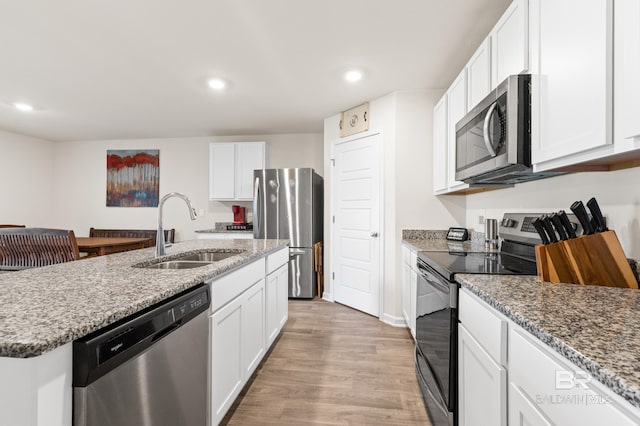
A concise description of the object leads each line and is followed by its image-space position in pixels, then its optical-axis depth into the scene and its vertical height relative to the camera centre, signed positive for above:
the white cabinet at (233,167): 4.73 +0.72
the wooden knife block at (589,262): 1.10 -0.17
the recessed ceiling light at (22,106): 3.64 +1.27
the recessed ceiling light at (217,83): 3.00 +1.29
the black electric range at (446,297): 1.38 -0.42
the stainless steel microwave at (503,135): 1.35 +0.40
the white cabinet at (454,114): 2.24 +0.79
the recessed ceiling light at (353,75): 2.81 +1.29
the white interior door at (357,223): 3.41 -0.11
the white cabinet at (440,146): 2.71 +0.64
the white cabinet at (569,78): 0.94 +0.48
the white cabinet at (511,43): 1.40 +0.87
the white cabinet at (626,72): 0.84 +0.41
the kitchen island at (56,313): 0.64 -0.27
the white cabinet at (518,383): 0.57 -0.41
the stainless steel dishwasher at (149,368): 0.77 -0.48
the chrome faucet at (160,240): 1.83 -0.17
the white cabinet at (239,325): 1.48 -0.67
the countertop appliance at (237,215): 4.85 -0.03
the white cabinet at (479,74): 1.82 +0.89
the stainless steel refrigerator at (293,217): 4.11 -0.04
